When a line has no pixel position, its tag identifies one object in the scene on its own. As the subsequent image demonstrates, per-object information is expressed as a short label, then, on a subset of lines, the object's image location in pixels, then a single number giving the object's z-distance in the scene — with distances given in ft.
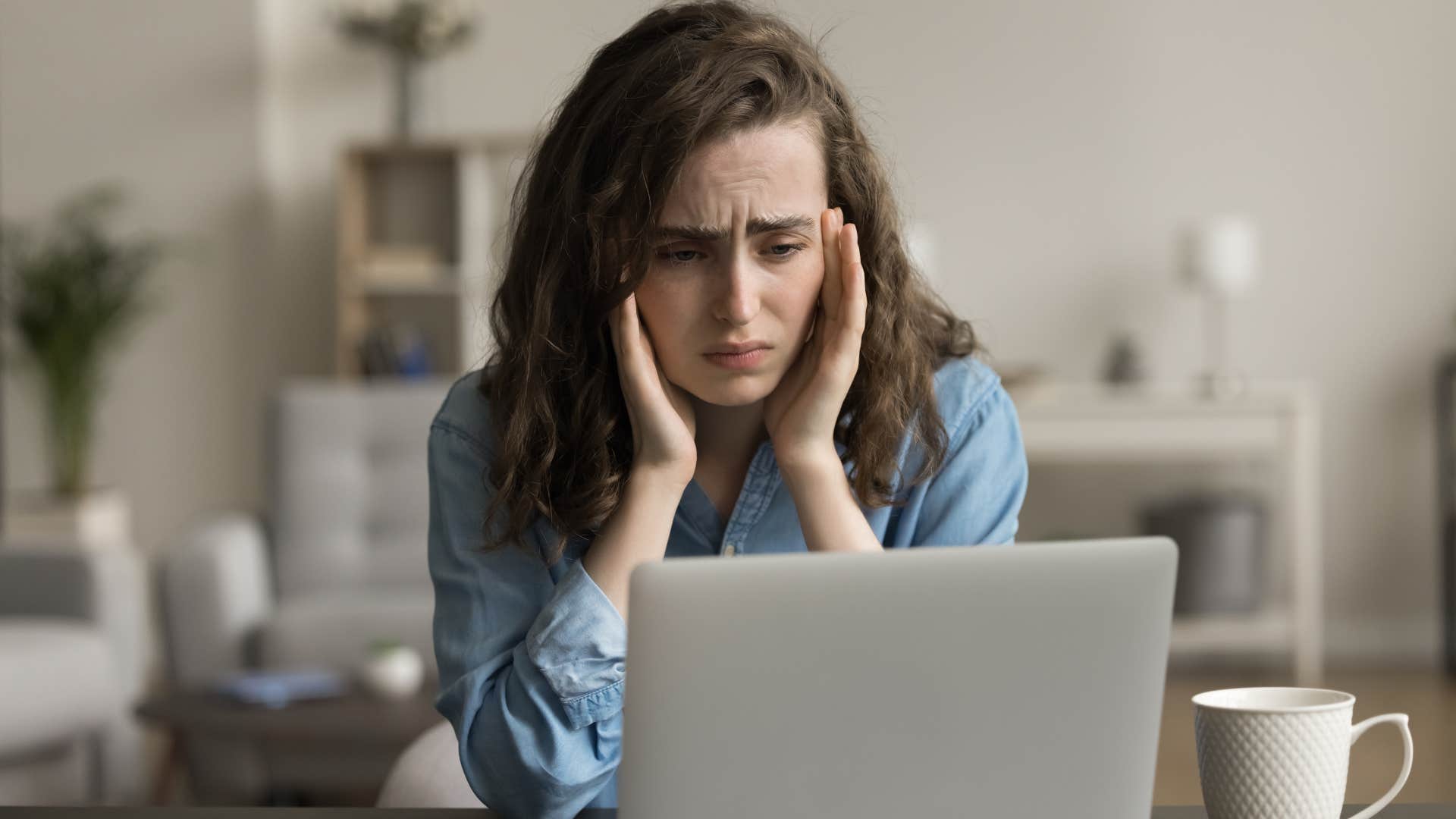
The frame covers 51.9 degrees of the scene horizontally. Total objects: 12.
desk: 2.97
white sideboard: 13.94
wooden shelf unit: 15.47
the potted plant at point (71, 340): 14.16
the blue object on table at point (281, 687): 7.98
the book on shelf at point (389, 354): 15.33
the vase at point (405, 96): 15.65
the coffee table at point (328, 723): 7.36
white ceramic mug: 2.73
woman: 3.65
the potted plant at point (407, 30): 15.30
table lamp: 14.40
